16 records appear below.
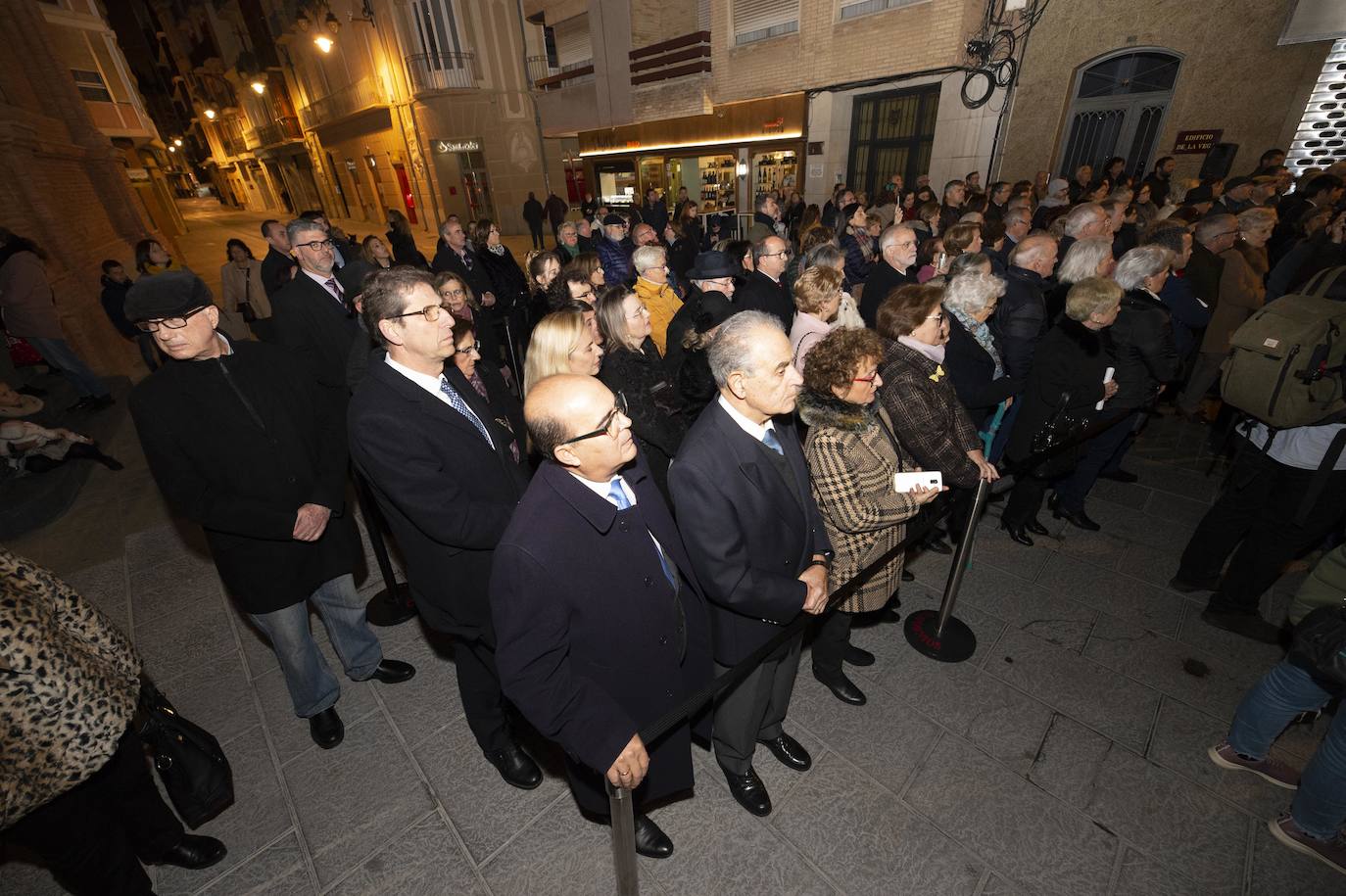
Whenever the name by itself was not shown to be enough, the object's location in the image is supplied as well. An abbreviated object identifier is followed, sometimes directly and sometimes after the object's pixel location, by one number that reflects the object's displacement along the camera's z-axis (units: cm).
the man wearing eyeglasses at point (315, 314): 402
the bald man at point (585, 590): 167
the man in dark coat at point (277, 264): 630
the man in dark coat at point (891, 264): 500
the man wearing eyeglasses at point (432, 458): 212
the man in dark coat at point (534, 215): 1872
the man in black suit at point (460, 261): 706
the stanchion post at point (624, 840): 171
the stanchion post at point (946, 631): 313
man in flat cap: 222
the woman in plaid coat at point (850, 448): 242
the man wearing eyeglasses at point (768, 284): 479
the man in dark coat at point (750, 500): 204
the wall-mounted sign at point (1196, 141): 1080
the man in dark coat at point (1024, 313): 409
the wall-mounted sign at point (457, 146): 2339
